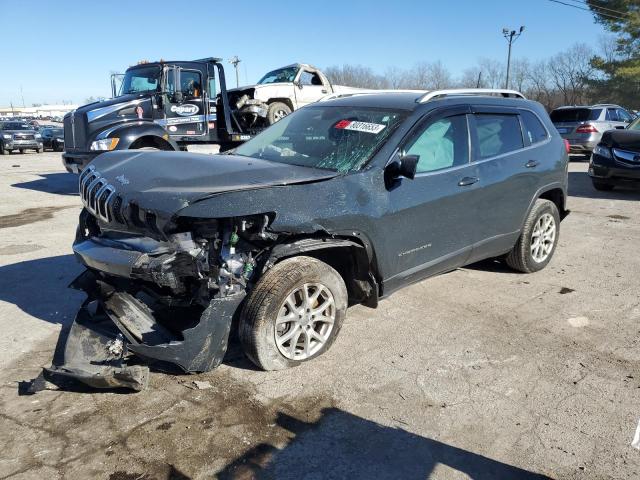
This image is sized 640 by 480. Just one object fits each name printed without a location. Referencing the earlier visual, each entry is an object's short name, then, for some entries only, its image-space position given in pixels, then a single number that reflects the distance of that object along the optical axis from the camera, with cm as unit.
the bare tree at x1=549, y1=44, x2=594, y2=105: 4056
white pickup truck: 1270
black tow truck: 998
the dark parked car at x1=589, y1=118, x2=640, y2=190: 951
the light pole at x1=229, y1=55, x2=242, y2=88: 5488
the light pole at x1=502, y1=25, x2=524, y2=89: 3907
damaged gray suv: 301
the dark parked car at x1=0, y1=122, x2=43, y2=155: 2355
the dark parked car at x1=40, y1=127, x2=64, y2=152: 2634
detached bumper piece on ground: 296
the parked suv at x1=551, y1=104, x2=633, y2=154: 1545
